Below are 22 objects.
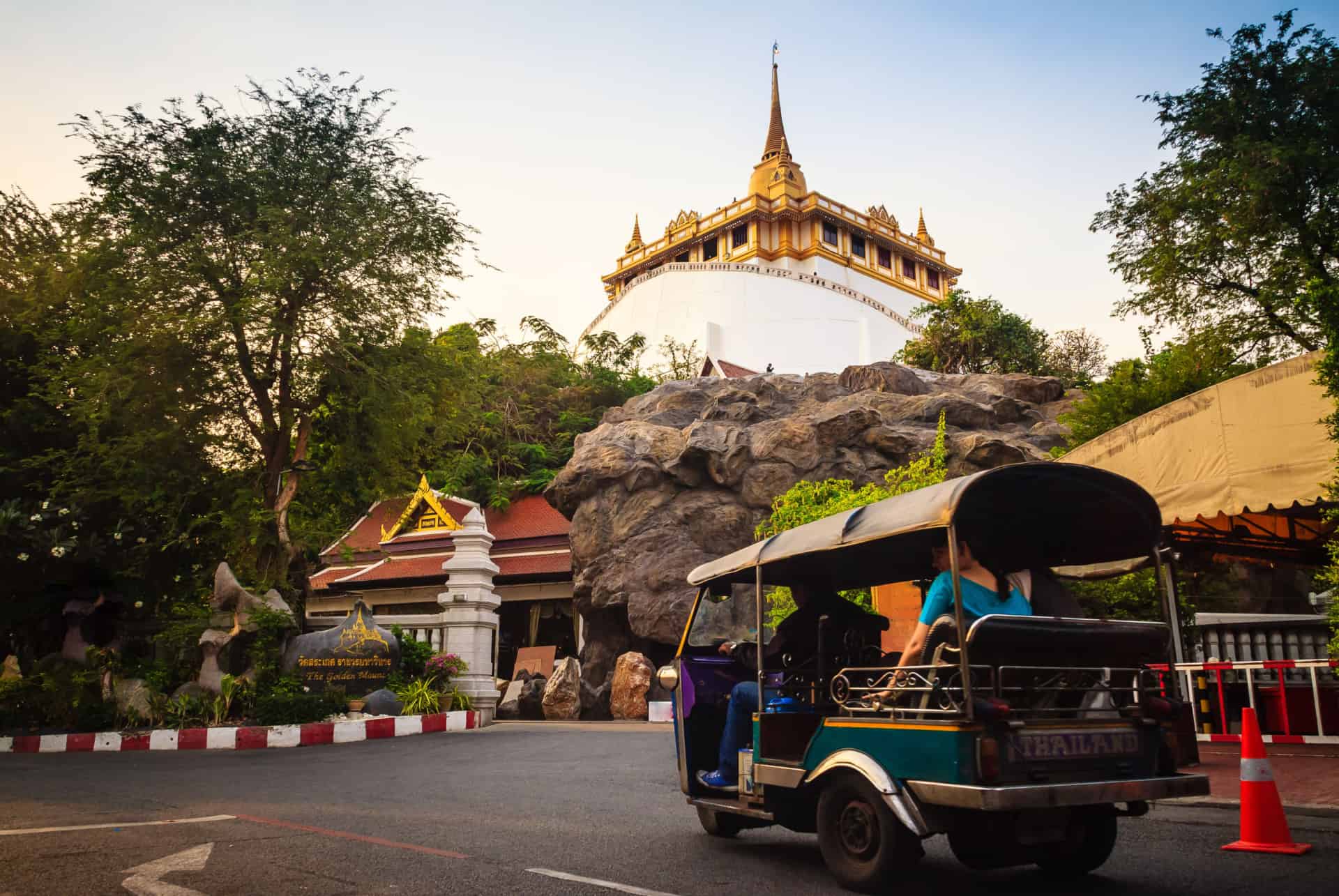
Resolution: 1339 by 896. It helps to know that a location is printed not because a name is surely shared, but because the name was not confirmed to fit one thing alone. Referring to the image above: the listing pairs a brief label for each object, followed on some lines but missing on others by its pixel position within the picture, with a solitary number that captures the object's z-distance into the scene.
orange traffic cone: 4.84
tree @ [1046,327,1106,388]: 39.00
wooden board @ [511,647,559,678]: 24.03
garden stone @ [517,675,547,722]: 21.33
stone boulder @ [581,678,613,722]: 21.97
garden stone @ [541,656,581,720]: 20.30
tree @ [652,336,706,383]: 46.00
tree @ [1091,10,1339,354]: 14.20
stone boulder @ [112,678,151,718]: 13.46
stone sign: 14.45
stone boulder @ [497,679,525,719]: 21.27
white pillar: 16.75
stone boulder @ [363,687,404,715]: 14.34
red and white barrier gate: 9.18
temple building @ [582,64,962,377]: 51.56
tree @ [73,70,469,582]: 15.09
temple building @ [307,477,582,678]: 26.66
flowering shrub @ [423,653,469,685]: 16.06
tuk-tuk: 3.81
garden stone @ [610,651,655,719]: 20.25
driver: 5.25
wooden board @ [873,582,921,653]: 10.80
